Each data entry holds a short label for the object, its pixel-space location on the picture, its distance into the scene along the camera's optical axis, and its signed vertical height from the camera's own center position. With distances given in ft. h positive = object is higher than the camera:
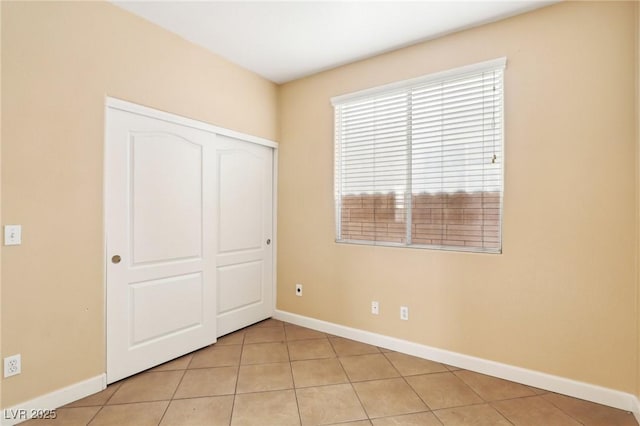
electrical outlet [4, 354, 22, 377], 6.06 -3.01
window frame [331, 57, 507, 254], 8.14 +2.33
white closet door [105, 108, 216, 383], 7.75 -0.80
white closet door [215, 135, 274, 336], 10.66 -0.76
